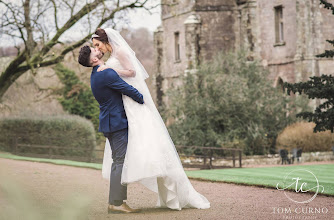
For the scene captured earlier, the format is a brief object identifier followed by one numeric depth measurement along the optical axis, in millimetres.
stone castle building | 30516
